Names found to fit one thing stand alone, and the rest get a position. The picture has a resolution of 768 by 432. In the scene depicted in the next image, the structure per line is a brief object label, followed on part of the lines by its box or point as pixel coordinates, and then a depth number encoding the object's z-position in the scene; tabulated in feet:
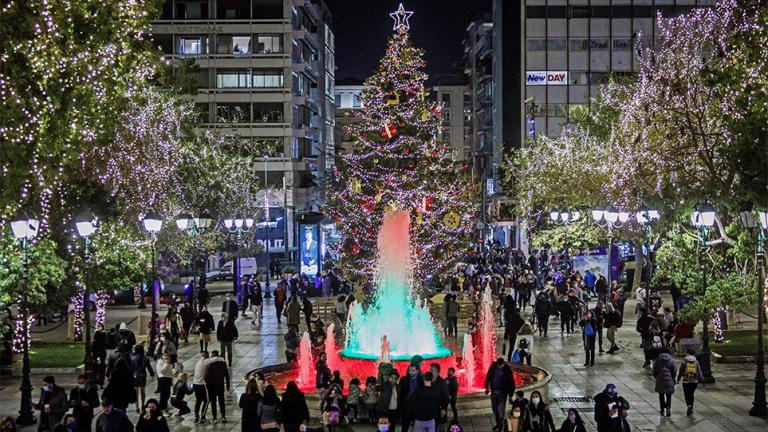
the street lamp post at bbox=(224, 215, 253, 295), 145.31
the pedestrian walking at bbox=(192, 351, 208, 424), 66.59
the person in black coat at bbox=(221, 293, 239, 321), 95.86
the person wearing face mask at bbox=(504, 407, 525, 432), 52.37
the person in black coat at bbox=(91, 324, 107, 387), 81.46
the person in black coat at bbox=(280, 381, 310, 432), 53.06
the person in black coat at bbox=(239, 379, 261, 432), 55.26
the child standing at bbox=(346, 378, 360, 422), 64.18
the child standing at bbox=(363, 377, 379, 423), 63.77
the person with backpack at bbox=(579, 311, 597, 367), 87.71
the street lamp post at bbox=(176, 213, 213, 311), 110.62
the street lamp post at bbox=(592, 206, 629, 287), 114.55
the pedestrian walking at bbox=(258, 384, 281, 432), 54.49
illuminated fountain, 77.36
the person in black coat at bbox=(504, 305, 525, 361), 86.74
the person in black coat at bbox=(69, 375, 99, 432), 55.88
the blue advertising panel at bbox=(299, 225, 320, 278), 166.49
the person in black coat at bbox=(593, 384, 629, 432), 53.31
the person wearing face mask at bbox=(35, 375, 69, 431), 58.29
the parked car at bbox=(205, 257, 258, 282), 192.95
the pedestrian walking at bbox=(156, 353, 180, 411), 68.71
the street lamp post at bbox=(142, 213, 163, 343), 92.12
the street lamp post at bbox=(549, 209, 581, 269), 159.74
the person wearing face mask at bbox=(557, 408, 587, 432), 50.17
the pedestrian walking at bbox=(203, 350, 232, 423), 66.39
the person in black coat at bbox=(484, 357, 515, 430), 61.31
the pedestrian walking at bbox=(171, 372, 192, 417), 66.08
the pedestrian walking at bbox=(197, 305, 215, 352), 94.48
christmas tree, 144.66
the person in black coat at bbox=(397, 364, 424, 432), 54.95
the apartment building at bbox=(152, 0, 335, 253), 269.64
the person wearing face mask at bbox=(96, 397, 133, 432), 50.85
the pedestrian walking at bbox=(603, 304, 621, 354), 96.32
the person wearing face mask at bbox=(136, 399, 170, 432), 51.13
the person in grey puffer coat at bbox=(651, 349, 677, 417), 66.54
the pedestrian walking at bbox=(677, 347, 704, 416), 67.82
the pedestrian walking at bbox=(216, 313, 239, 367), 85.93
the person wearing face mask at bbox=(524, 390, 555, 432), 53.78
